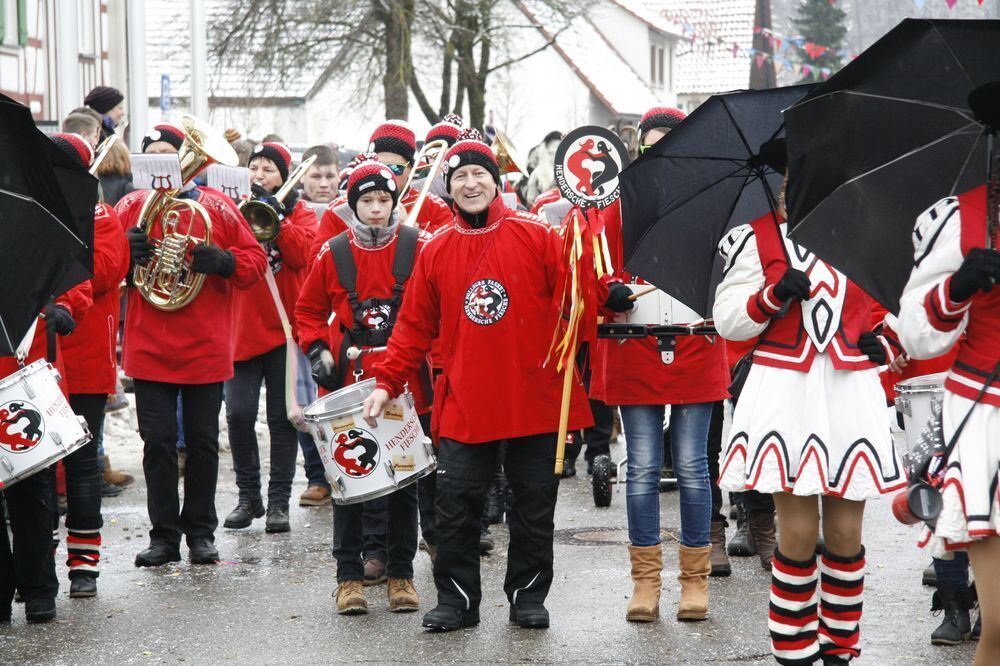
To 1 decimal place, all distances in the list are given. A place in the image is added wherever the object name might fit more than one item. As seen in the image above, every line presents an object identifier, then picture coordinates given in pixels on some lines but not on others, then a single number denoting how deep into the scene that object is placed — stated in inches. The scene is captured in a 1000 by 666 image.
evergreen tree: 3055.4
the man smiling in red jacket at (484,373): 474.6
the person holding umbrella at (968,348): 317.7
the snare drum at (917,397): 460.1
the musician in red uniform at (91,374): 541.2
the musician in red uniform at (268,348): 684.2
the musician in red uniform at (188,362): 583.5
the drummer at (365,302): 523.5
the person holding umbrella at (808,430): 394.4
